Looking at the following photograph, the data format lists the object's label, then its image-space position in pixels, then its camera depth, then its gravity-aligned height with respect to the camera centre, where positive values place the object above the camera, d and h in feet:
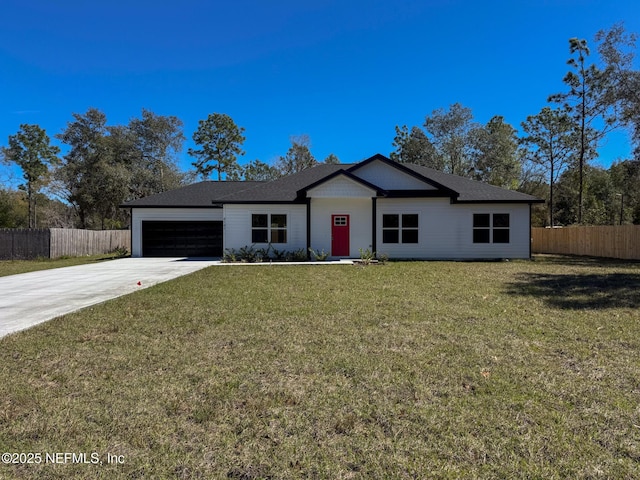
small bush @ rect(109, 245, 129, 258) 64.36 -1.89
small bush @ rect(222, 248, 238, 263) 52.19 -2.05
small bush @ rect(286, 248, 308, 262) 52.54 -2.09
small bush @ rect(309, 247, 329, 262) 51.69 -1.92
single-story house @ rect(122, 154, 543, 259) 54.75 +3.45
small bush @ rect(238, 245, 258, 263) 52.34 -1.80
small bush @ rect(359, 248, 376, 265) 48.67 -2.15
